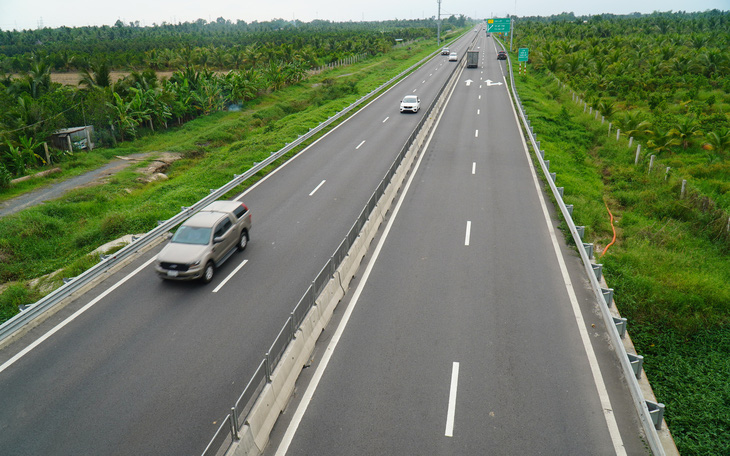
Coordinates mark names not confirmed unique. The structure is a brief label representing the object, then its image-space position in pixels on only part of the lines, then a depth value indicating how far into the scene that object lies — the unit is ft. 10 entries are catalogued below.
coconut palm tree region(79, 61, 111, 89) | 147.64
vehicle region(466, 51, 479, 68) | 234.38
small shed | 116.16
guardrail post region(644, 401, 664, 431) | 27.78
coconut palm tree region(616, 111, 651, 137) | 100.54
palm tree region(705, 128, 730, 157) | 89.30
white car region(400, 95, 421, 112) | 133.90
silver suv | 46.42
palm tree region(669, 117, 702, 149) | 95.79
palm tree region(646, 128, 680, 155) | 95.14
